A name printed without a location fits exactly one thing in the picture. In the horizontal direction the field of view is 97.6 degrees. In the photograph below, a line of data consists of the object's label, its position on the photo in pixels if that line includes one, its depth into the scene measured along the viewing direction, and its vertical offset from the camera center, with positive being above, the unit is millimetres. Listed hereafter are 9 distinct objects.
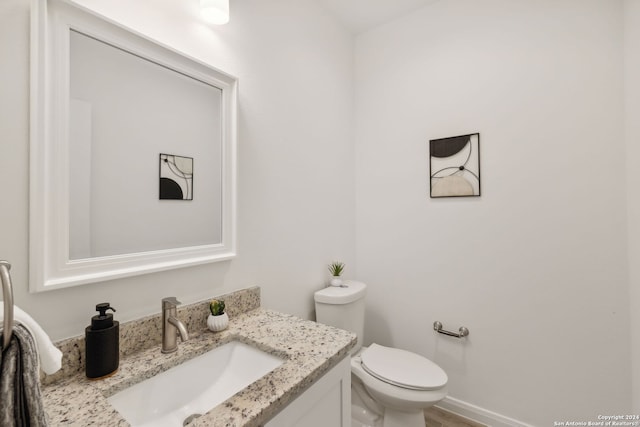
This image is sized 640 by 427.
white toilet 1275 -776
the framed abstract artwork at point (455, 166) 1633 +296
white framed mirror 729 +189
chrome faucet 876 -358
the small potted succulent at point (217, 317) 1021 -385
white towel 460 -230
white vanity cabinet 741 -566
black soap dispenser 728 -350
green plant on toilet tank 1708 -371
